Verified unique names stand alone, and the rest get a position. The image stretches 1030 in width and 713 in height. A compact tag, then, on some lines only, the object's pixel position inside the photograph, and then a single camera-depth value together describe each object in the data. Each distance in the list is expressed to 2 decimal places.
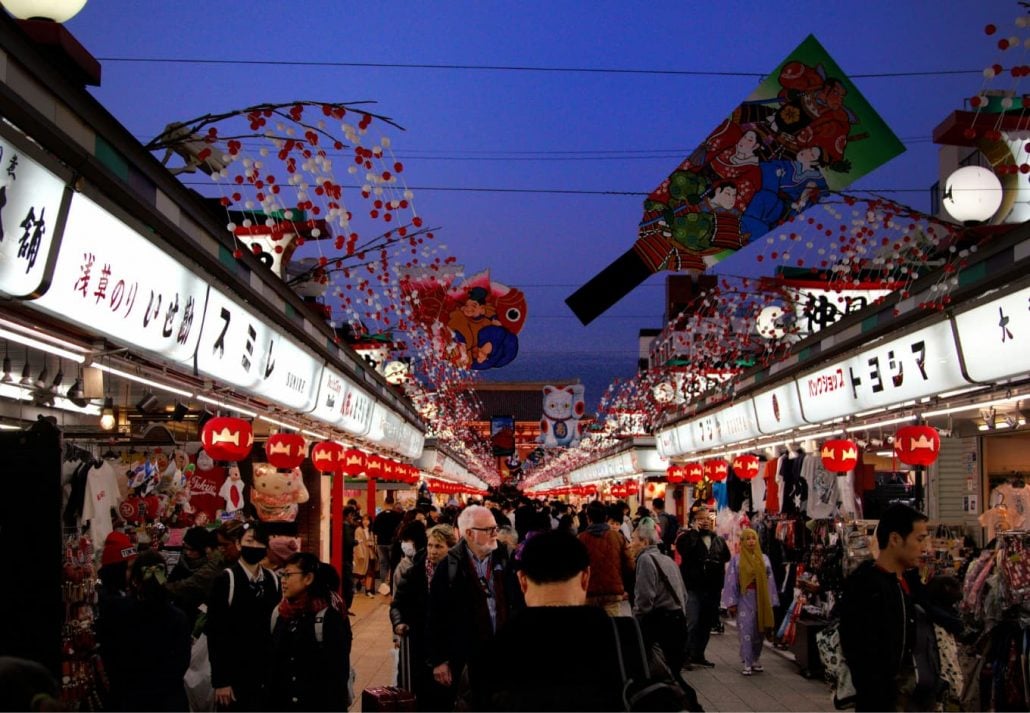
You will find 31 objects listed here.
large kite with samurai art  12.41
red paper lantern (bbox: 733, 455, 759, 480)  18.27
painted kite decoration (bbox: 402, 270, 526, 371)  20.38
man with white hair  7.64
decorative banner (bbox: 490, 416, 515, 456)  56.78
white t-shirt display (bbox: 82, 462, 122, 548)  9.87
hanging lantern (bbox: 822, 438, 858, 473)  13.23
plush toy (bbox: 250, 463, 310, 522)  14.30
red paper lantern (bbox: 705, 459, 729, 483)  21.06
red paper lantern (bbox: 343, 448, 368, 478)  17.86
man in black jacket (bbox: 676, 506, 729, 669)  14.33
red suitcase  7.18
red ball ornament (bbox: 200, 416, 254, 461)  10.15
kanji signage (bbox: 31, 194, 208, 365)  5.23
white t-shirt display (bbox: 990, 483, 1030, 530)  14.33
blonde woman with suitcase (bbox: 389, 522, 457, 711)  8.77
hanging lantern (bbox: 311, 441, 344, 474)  15.33
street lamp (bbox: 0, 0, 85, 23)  5.83
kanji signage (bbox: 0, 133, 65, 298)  4.47
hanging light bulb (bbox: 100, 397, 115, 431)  11.77
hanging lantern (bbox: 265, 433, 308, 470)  12.30
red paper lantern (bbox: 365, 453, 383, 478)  19.67
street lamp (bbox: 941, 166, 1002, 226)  10.23
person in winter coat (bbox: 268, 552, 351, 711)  6.92
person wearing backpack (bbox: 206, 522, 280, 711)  7.43
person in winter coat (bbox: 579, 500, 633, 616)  10.51
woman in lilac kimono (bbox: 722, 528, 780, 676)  13.74
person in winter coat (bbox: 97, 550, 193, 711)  7.05
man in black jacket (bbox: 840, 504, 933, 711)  5.84
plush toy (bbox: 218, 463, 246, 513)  14.07
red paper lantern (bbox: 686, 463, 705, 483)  23.15
